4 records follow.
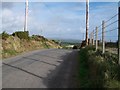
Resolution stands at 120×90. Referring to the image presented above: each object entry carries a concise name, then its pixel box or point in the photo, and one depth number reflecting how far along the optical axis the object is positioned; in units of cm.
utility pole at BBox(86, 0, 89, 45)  1546
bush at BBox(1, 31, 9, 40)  1042
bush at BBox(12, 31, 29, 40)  1315
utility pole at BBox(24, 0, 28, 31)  1447
